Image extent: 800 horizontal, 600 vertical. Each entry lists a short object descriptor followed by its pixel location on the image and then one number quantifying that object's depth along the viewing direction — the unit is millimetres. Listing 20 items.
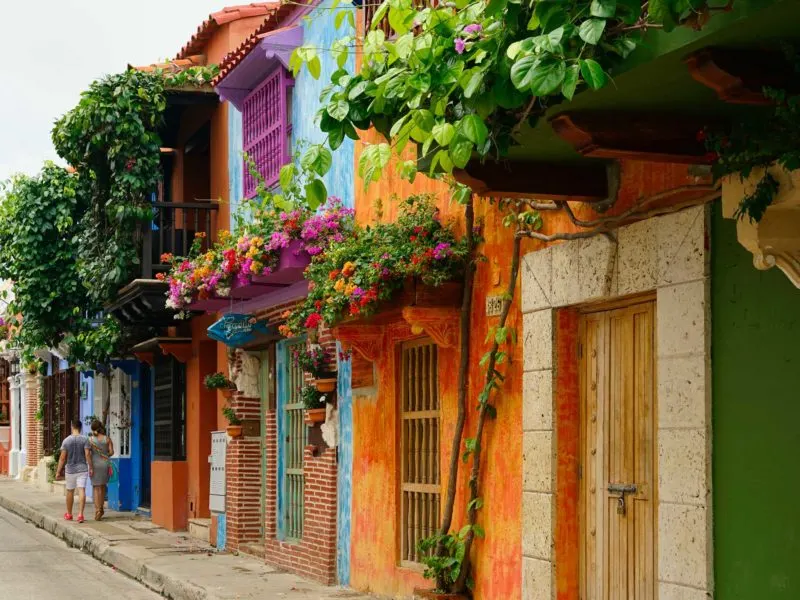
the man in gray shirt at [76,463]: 21438
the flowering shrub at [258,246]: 12148
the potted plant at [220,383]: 16391
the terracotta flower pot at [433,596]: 9758
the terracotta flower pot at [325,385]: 12930
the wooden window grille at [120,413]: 23219
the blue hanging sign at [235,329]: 15188
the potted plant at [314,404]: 13148
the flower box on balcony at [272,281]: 12320
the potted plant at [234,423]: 16156
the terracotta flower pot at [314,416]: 13133
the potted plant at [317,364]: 13055
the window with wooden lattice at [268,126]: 14672
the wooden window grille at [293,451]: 14617
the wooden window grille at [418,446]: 11008
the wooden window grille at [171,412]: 19812
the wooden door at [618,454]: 7863
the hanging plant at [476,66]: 5195
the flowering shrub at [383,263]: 10008
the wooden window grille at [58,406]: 29266
